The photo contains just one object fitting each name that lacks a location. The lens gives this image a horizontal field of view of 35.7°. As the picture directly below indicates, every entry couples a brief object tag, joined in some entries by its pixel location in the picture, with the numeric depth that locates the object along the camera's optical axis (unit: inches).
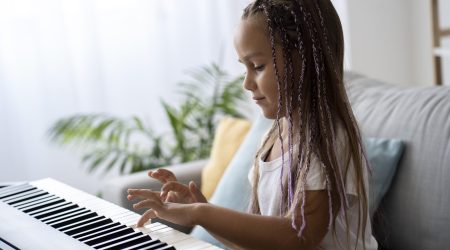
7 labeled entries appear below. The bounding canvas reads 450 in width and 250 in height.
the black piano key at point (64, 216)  51.0
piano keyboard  44.1
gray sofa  62.4
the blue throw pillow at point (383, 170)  65.6
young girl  46.9
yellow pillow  91.5
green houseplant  117.4
